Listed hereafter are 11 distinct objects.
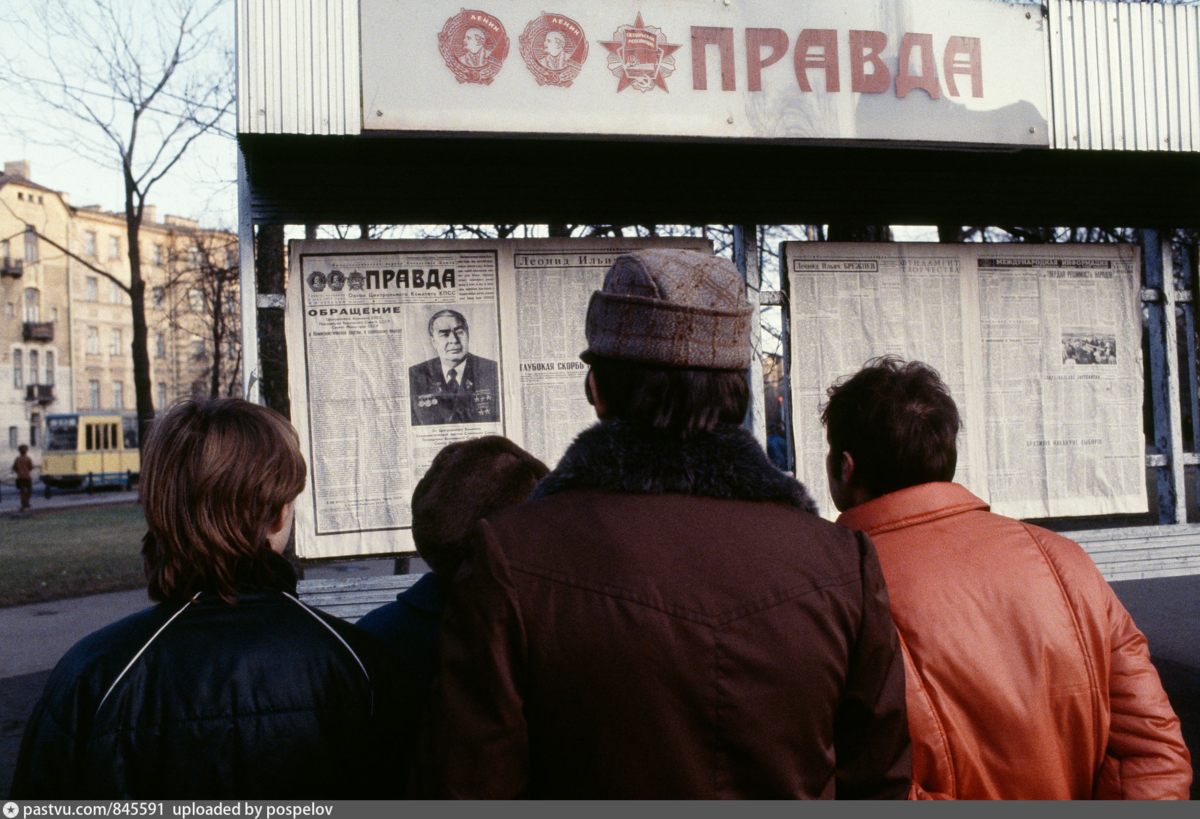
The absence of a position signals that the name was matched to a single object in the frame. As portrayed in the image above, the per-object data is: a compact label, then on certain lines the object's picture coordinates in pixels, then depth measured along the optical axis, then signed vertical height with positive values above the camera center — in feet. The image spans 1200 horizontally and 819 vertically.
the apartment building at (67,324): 152.66 +19.58
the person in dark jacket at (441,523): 6.36 -0.77
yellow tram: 108.47 -2.89
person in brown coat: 3.95 -0.97
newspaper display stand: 10.41 +3.63
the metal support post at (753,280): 13.09 +1.91
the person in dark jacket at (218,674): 4.83 -1.39
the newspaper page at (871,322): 13.61 +1.25
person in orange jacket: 5.42 -1.67
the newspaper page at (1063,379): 14.17 +0.28
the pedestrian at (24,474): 76.13 -3.76
